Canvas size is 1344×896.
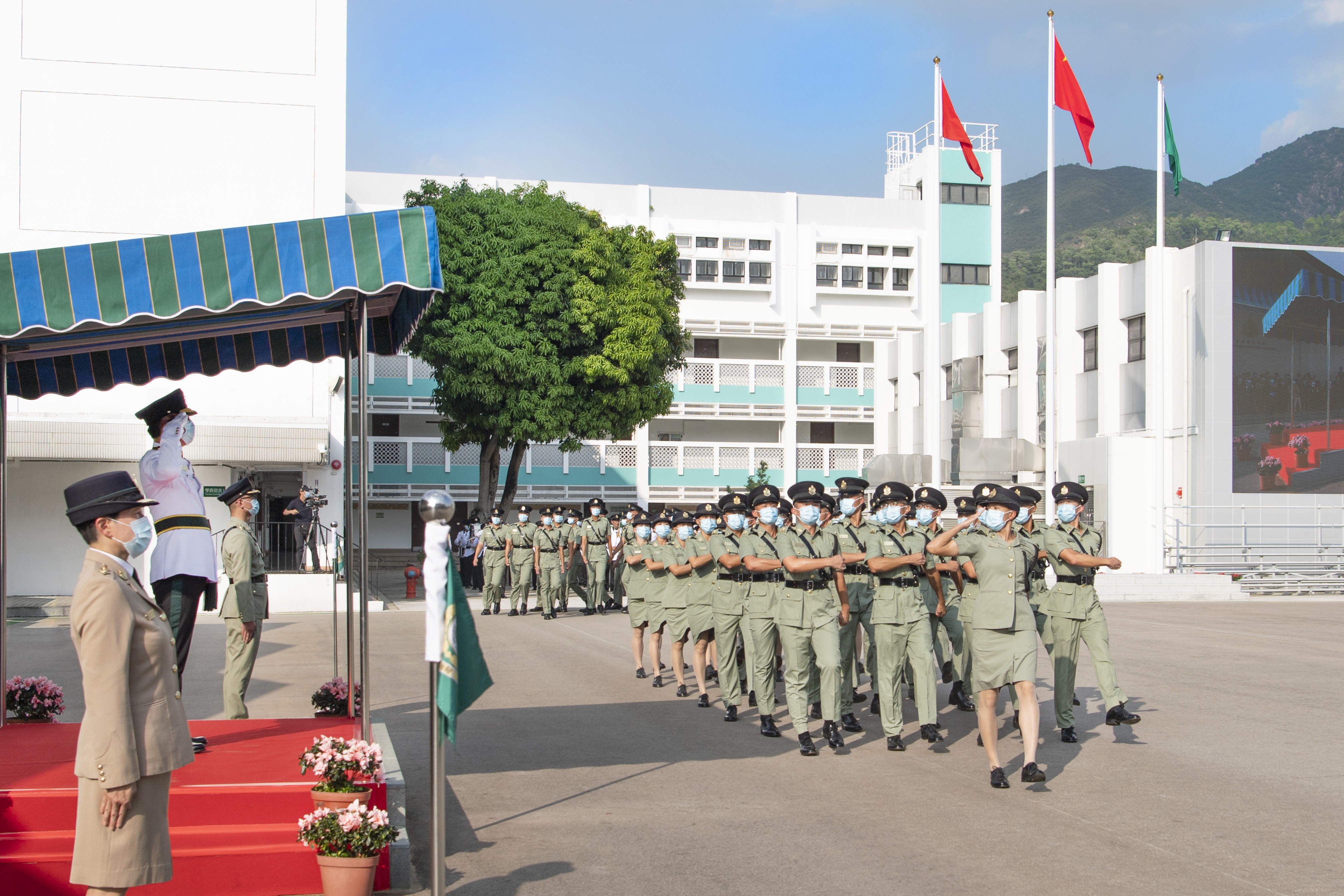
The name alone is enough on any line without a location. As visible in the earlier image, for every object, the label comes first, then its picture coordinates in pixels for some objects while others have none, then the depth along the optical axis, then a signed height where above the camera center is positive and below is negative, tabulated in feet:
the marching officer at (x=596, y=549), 72.38 -5.15
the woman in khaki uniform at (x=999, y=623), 26.68 -3.60
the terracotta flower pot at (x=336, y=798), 18.92 -5.31
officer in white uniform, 23.91 -1.30
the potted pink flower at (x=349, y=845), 17.97 -5.77
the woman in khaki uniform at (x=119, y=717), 13.84 -3.01
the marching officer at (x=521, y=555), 77.36 -5.73
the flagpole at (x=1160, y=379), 103.55 +7.93
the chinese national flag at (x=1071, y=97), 91.71 +28.89
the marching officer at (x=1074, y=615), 32.12 -4.01
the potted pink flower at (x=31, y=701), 26.55 -5.28
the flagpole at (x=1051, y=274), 93.35 +16.11
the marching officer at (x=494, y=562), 78.84 -6.35
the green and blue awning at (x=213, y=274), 20.48 +3.42
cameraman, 76.48 -3.70
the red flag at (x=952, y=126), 100.94 +29.31
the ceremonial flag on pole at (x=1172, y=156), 100.78 +26.69
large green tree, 84.69 +10.37
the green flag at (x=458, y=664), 16.08 -2.72
